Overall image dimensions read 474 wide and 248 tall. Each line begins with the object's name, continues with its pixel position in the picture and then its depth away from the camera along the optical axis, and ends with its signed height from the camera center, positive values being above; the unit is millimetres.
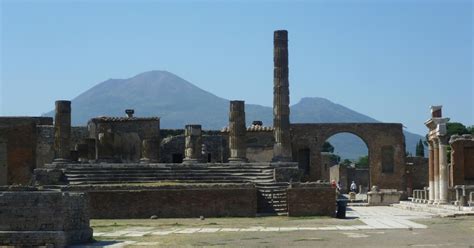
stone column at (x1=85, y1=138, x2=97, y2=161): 47250 +1156
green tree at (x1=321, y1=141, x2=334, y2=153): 134975 +3587
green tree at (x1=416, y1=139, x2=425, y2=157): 91025 +2088
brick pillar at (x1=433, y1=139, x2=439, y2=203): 36125 -130
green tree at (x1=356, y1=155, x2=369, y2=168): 152675 +1432
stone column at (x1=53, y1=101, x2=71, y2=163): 38500 +1890
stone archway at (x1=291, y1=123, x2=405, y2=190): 53906 +1732
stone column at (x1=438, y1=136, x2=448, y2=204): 35375 -83
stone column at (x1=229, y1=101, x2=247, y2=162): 38938 +1846
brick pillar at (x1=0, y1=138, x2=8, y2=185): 44497 +324
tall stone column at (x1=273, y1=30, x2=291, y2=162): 37875 +3323
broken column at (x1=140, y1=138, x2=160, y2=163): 45812 +1094
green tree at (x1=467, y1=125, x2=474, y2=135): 95344 +4689
